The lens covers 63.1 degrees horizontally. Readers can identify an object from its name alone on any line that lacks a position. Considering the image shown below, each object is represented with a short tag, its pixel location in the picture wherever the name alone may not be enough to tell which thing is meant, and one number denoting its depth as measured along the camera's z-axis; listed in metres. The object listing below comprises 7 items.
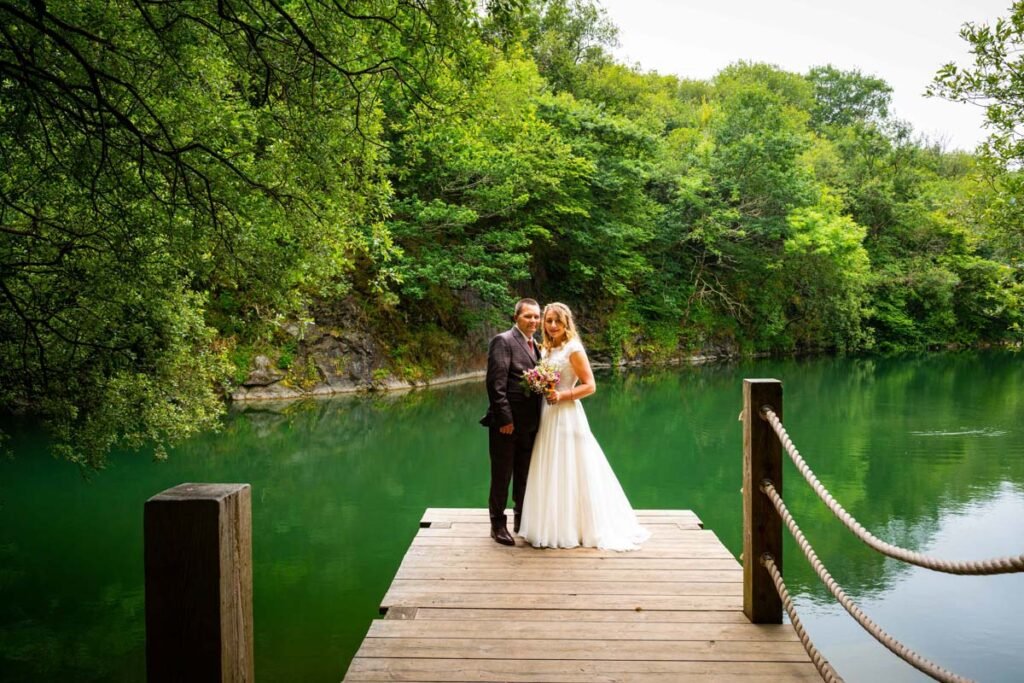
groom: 5.28
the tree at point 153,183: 6.05
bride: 5.31
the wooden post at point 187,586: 1.70
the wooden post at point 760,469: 3.62
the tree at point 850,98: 55.44
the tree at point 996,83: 10.61
